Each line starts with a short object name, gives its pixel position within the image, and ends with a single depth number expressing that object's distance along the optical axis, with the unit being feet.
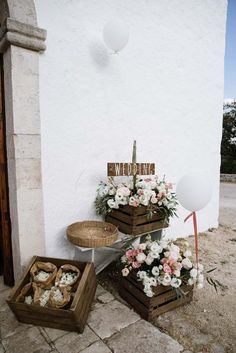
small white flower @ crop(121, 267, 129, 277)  7.56
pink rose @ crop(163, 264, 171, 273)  7.13
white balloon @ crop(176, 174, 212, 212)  7.13
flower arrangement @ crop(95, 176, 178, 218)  8.72
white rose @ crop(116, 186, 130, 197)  8.87
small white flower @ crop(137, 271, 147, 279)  7.20
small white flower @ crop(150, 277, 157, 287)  6.99
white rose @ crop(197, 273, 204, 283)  7.61
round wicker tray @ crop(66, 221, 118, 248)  7.67
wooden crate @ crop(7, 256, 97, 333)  6.13
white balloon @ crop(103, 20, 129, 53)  8.42
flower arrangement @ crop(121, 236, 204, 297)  7.09
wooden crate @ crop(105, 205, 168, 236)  8.53
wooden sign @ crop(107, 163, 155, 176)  8.98
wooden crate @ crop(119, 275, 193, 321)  7.00
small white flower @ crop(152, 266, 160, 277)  7.19
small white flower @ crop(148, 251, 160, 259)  7.49
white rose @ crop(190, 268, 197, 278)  7.38
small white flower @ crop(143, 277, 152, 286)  6.99
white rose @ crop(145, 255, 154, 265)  7.45
